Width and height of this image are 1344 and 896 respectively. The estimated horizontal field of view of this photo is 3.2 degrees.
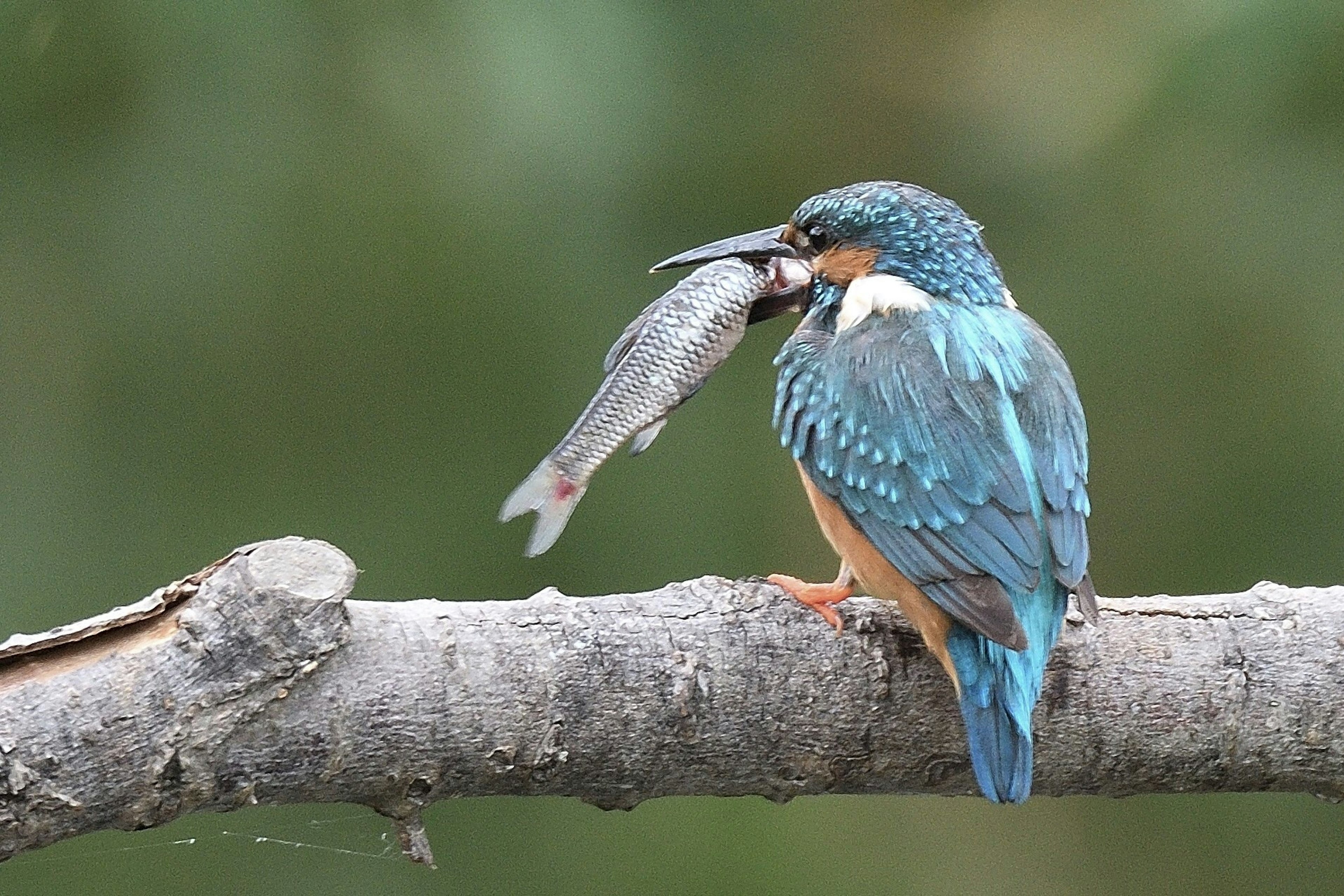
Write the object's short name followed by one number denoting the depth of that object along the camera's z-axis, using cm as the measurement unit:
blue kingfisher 462
